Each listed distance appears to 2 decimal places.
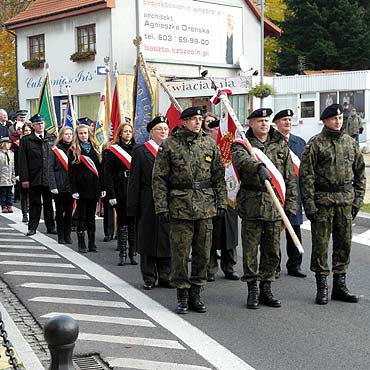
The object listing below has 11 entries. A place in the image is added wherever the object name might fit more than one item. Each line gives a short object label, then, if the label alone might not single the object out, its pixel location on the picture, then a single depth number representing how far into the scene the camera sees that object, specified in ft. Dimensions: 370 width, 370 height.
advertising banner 96.78
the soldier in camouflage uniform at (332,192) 22.33
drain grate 16.94
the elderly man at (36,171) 37.65
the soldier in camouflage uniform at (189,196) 21.63
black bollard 9.30
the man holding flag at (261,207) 21.86
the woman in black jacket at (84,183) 32.99
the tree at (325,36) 130.41
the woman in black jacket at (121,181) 29.99
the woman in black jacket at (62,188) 35.50
